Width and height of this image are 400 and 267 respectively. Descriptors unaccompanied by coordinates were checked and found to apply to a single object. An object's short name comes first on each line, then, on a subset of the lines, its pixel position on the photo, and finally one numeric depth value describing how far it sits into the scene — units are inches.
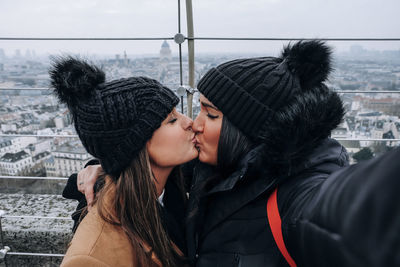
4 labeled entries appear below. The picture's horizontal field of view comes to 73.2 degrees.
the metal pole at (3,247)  66.4
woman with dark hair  26.6
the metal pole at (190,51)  54.0
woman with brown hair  36.6
